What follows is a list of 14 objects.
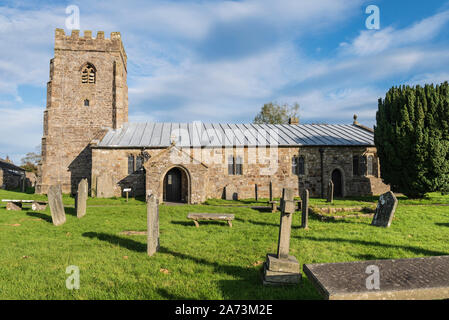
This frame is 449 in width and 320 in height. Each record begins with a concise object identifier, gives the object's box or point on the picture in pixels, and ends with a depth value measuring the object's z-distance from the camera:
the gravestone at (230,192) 18.70
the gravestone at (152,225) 6.39
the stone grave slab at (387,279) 3.11
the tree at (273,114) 35.92
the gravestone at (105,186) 18.48
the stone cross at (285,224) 4.75
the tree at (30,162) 43.12
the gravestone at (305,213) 9.15
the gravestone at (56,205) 9.71
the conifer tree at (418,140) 15.20
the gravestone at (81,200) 11.22
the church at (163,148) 18.78
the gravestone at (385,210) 9.08
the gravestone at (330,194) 15.97
